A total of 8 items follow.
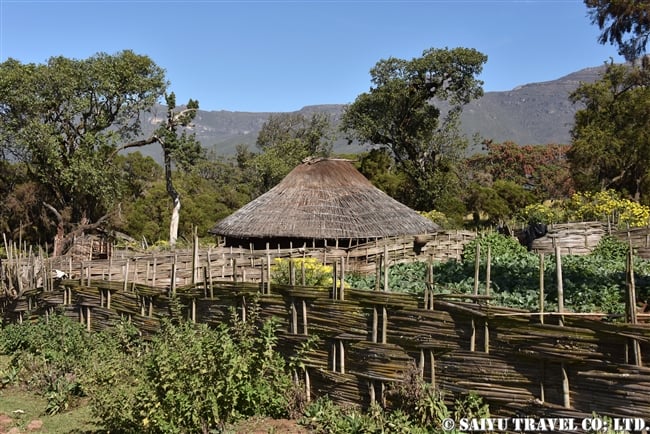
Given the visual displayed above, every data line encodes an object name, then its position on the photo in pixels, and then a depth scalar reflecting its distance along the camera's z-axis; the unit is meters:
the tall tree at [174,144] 22.58
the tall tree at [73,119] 19.83
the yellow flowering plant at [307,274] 8.30
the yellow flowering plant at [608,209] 17.06
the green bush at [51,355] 7.76
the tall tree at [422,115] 25.11
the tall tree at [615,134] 21.12
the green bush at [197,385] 5.68
